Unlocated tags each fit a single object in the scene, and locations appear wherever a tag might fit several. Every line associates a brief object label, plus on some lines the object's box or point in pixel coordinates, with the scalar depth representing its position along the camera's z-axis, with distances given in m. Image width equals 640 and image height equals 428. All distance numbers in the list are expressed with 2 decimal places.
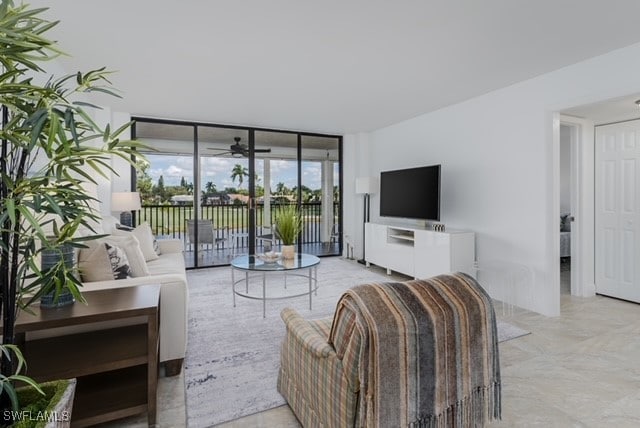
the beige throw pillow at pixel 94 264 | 2.10
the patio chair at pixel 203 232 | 5.41
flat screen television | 4.22
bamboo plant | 0.85
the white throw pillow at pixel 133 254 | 2.46
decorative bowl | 3.51
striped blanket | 1.14
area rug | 1.89
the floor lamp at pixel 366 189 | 5.58
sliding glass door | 5.28
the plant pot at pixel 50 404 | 1.04
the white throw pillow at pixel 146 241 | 3.57
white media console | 3.83
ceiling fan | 5.59
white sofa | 2.12
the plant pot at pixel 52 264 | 1.67
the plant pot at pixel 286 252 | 3.59
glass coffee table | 3.26
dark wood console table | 1.53
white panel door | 3.59
